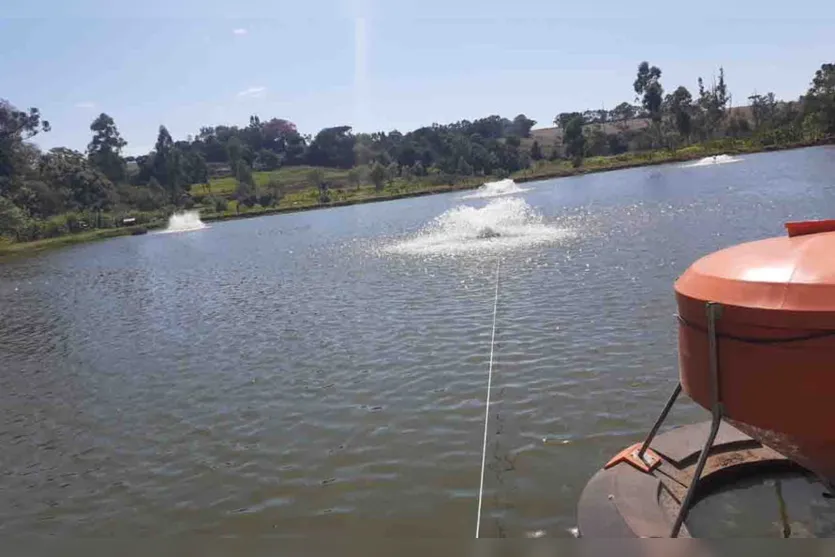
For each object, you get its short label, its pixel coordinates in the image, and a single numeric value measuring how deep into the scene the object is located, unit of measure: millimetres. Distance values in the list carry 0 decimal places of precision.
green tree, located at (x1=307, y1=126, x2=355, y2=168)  153375
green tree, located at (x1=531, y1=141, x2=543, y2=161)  127312
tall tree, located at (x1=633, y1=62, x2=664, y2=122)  116062
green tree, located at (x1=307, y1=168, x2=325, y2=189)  107256
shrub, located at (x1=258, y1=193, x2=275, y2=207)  90312
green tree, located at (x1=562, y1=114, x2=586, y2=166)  114438
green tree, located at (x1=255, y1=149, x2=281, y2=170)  150000
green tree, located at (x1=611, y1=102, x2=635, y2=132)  176388
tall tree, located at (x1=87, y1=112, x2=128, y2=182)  113750
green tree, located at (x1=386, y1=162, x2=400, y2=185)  102062
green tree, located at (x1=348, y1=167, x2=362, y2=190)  107000
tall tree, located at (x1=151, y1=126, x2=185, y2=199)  103850
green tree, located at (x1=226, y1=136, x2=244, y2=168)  125812
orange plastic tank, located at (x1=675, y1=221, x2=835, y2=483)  3525
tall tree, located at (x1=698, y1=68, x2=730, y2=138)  106938
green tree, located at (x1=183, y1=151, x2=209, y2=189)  112875
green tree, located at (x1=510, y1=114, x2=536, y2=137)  192600
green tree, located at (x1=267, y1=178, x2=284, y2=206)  92188
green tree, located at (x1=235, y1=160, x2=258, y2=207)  91688
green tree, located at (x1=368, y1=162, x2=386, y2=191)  96688
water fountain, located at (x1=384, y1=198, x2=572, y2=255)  24344
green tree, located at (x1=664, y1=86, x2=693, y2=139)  104312
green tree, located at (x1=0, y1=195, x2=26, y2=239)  66000
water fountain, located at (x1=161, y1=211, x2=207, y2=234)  70438
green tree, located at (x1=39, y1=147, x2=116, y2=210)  88125
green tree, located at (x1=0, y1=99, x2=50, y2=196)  85894
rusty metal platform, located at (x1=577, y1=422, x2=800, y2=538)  4828
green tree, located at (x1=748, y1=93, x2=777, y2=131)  104025
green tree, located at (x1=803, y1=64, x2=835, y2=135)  78500
